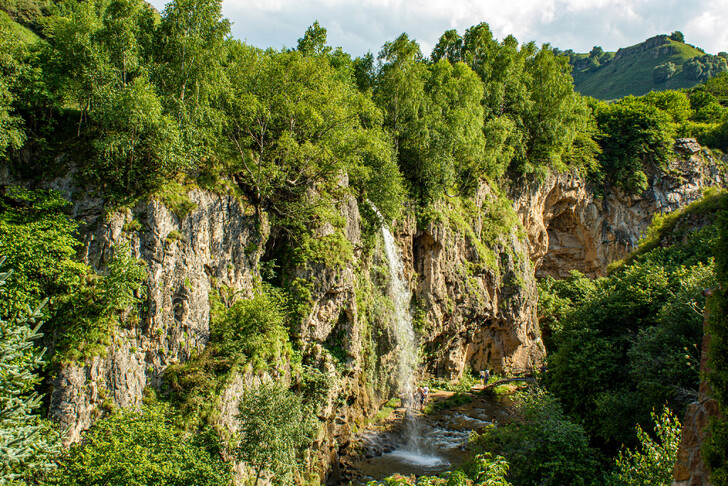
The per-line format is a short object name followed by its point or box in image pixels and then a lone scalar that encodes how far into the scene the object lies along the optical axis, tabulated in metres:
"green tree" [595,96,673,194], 48.09
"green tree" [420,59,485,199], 29.83
